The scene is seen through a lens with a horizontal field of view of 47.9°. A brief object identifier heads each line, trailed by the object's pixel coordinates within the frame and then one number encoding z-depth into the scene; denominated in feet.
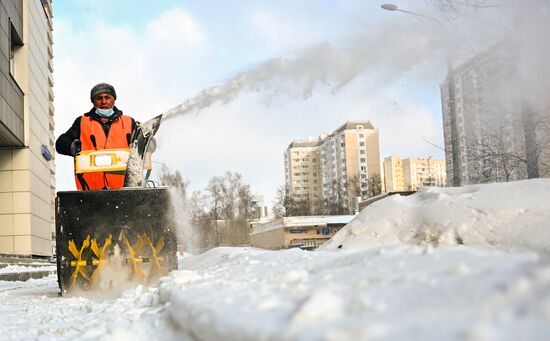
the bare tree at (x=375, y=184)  243.40
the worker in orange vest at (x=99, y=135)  25.71
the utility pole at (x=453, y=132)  56.43
